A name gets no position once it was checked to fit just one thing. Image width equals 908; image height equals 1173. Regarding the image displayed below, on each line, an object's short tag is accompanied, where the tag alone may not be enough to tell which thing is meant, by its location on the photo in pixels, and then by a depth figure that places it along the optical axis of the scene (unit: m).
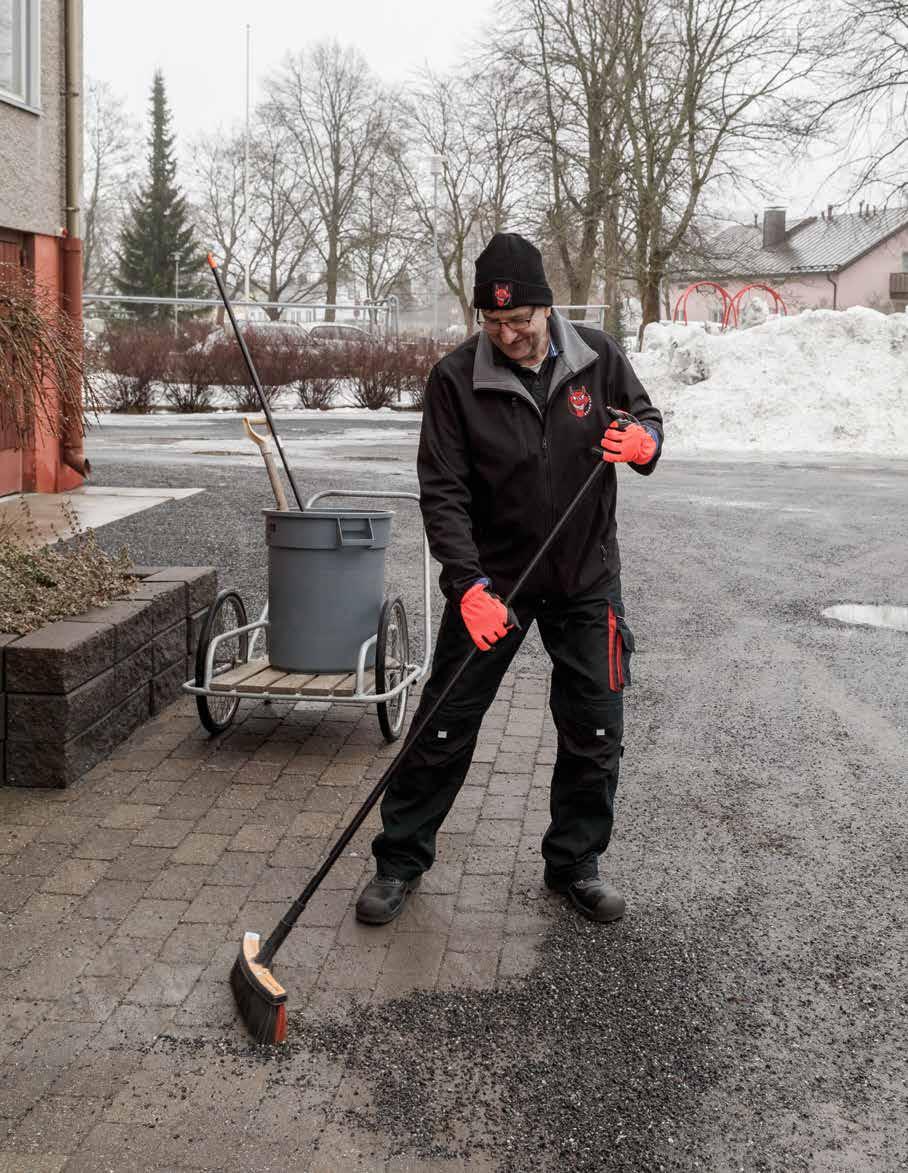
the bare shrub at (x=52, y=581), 5.59
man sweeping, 3.97
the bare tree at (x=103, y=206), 64.44
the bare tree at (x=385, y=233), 52.81
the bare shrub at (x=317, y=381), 27.91
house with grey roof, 72.38
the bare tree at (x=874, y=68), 28.22
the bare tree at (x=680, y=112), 35.53
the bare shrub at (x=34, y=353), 6.05
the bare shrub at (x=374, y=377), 28.34
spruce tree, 64.56
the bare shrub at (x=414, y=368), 28.64
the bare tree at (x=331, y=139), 59.75
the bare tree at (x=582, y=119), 36.44
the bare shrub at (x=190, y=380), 26.44
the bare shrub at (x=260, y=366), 26.84
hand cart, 5.49
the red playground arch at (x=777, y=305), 31.34
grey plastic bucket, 5.63
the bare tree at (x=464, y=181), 41.56
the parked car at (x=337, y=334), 29.50
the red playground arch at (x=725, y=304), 30.91
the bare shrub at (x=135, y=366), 25.66
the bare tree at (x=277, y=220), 60.91
